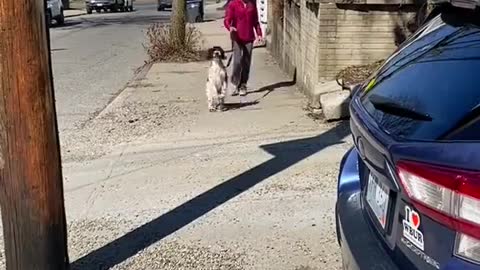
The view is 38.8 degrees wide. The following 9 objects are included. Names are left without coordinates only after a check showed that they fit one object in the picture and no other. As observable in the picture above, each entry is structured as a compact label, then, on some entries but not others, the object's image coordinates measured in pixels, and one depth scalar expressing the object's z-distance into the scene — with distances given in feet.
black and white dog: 30.53
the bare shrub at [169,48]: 50.67
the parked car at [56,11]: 105.41
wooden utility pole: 11.41
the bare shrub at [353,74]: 27.89
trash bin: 104.49
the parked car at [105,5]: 150.59
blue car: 6.64
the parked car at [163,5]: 159.74
